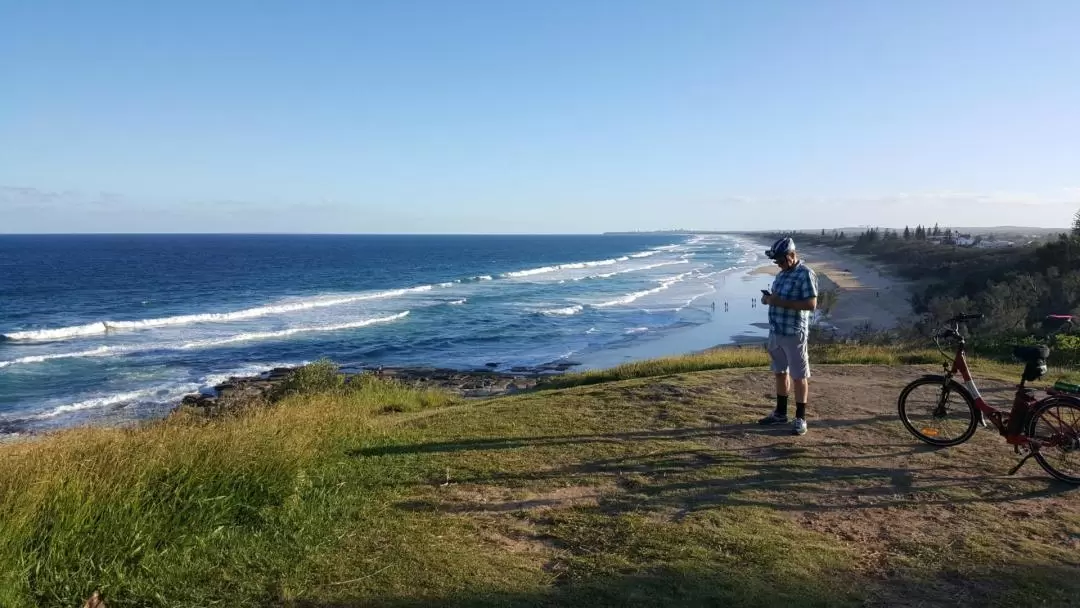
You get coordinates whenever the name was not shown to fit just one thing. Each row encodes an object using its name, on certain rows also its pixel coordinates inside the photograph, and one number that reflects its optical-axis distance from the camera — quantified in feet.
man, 21.12
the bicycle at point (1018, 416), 17.84
